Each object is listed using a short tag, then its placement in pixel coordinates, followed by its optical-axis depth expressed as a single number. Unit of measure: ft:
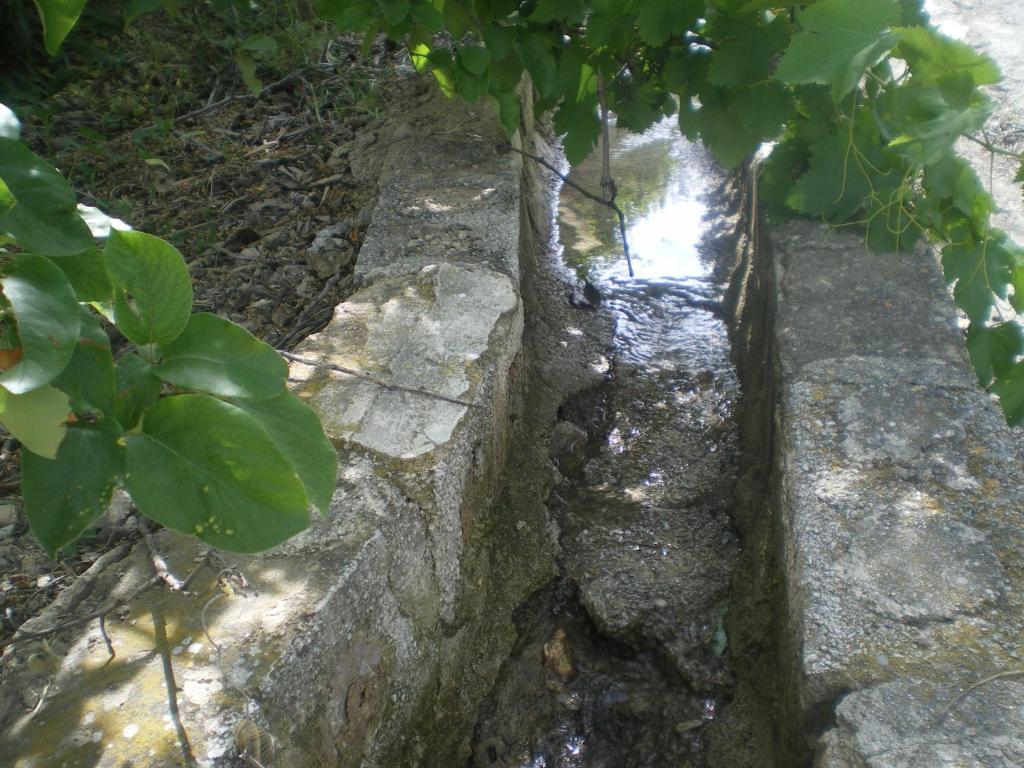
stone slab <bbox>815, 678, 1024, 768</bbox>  4.00
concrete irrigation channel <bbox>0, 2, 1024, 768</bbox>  4.14
